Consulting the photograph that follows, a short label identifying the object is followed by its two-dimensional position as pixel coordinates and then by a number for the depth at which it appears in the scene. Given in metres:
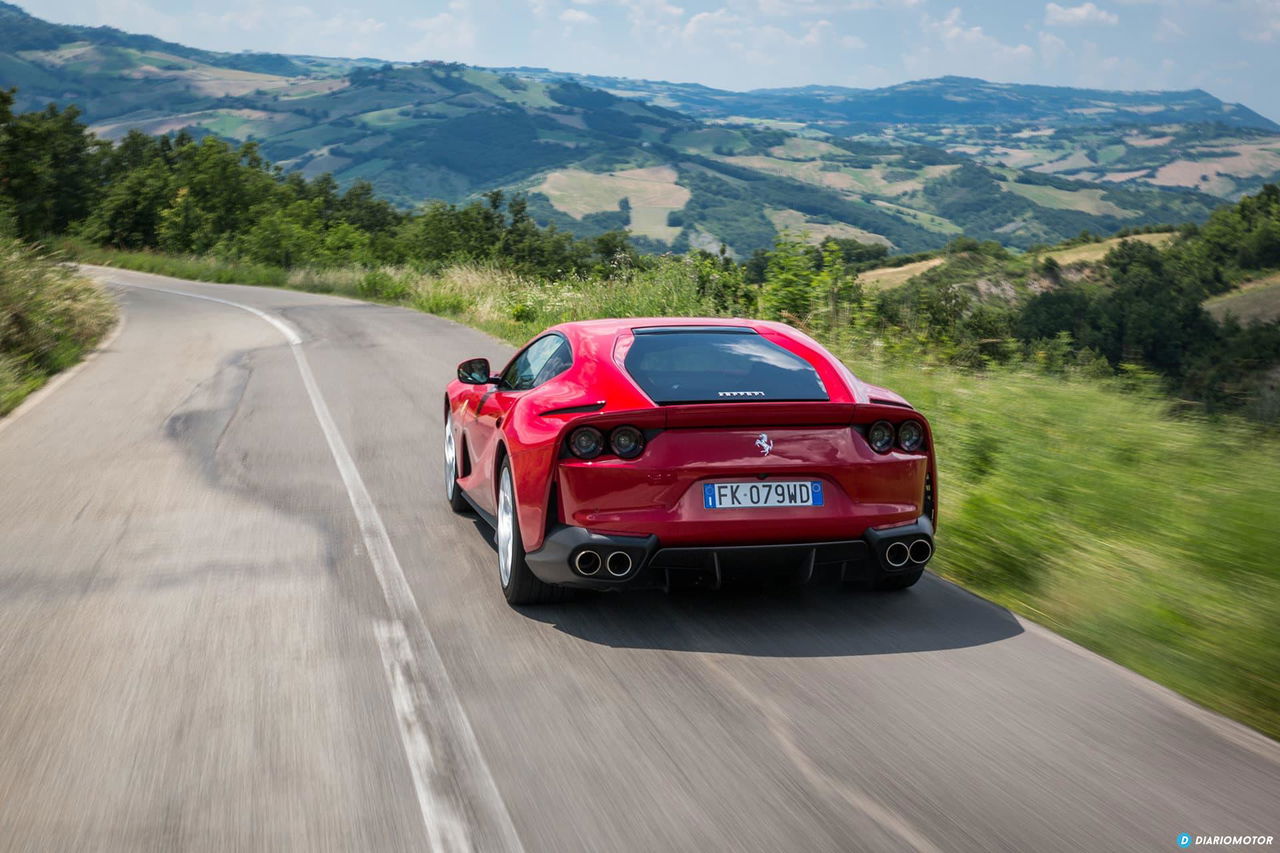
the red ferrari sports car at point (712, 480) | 4.60
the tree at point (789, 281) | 14.05
